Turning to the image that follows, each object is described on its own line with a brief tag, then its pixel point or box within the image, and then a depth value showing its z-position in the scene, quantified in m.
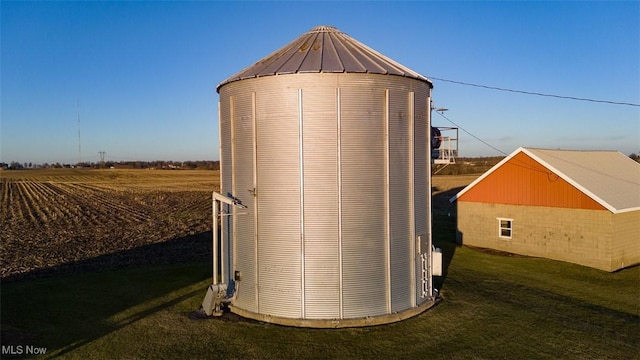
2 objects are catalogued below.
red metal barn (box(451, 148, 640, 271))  22.89
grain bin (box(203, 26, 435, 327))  14.16
